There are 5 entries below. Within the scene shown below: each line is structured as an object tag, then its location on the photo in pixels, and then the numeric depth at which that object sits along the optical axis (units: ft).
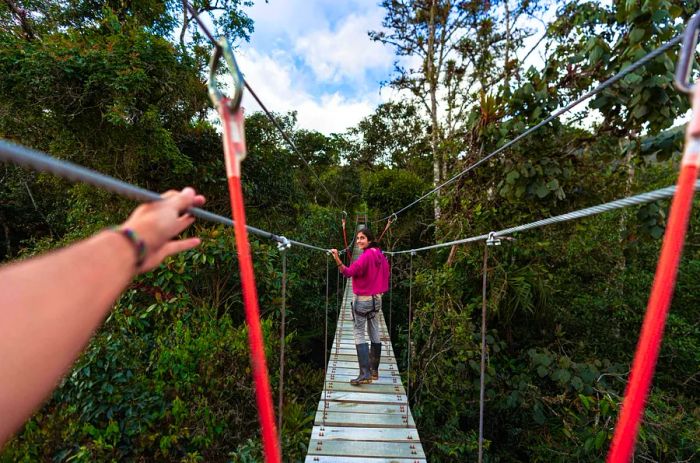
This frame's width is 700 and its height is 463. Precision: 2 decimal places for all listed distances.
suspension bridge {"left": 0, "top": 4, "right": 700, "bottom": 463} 1.18
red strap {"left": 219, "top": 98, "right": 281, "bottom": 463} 1.42
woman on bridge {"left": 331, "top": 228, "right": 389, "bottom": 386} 8.30
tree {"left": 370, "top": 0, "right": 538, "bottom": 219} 22.04
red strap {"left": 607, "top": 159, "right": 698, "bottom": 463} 1.17
